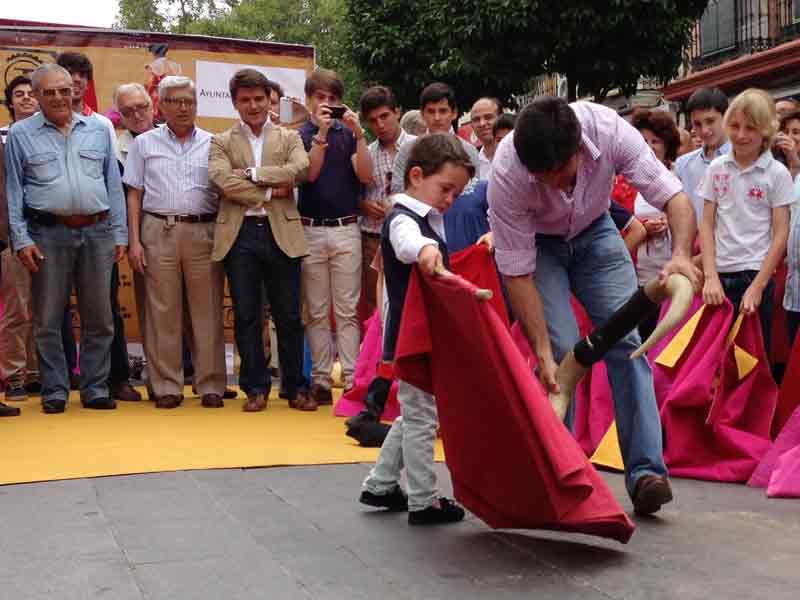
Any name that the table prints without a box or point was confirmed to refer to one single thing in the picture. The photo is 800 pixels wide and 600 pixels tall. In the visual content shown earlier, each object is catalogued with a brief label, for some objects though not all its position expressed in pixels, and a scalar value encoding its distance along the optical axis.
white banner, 12.16
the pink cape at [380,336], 7.37
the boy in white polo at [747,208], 7.04
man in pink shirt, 4.83
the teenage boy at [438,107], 9.11
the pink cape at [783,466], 5.94
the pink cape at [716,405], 6.62
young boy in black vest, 5.29
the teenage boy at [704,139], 7.94
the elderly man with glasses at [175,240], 9.06
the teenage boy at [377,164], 9.06
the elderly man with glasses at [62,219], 8.66
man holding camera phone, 9.19
